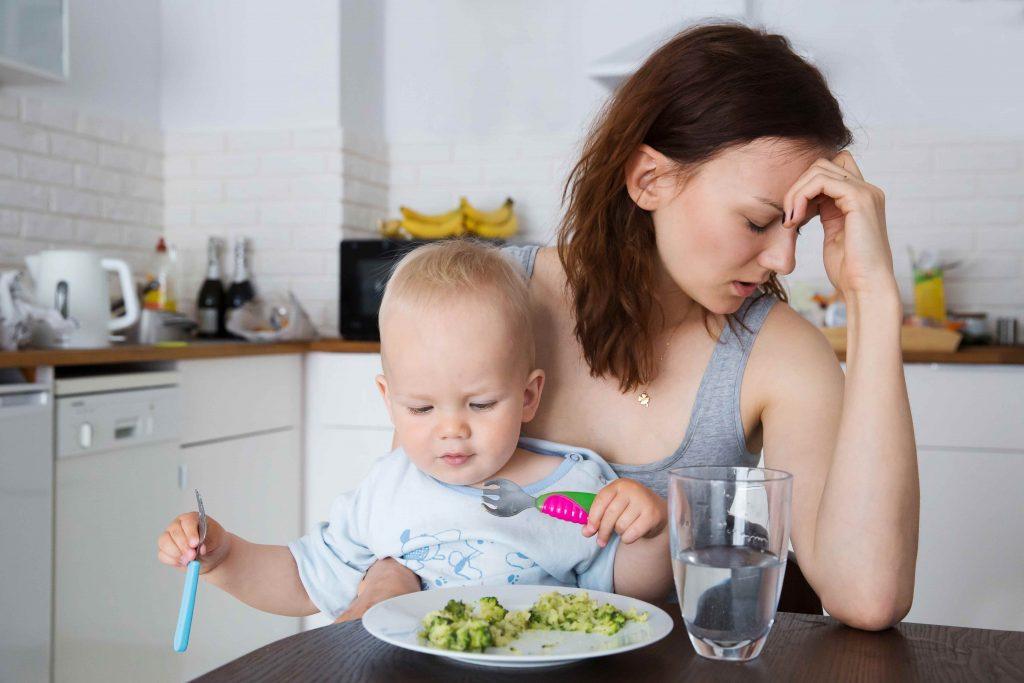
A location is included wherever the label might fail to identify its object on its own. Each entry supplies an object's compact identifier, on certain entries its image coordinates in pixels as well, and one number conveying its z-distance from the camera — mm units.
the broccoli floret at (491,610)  831
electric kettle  2570
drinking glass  751
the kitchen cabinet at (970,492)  2873
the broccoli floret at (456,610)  829
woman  1041
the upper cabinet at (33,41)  2598
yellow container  3311
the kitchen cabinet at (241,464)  2787
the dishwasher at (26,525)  2051
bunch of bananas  3619
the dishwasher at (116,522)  2240
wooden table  776
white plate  757
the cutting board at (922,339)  2928
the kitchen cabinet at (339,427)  3275
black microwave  3400
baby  1118
